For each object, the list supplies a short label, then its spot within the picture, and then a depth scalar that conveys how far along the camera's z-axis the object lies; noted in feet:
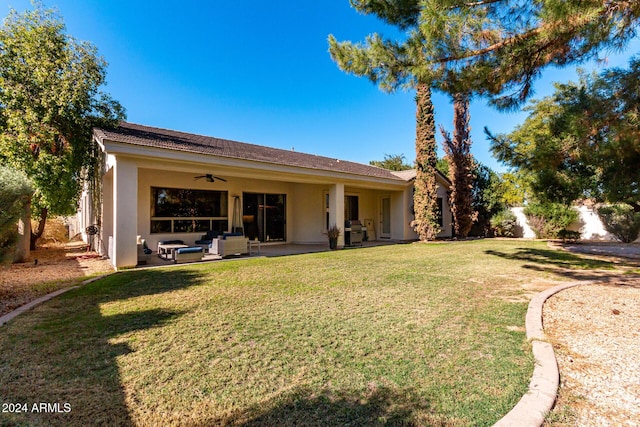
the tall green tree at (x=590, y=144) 22.22
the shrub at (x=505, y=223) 61.11
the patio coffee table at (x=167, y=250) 31.85
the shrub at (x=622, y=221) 50.31
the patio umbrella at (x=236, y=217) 44.16
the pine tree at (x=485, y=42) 16.58
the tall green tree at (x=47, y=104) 32.30
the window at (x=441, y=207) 59.67
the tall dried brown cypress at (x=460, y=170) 54.60
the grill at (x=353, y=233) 46.83
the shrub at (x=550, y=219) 54.03
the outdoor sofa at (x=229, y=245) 34.04
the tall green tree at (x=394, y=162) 139.17
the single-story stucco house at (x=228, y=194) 27.61
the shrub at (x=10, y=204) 17.08
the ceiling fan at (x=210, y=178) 38.38
